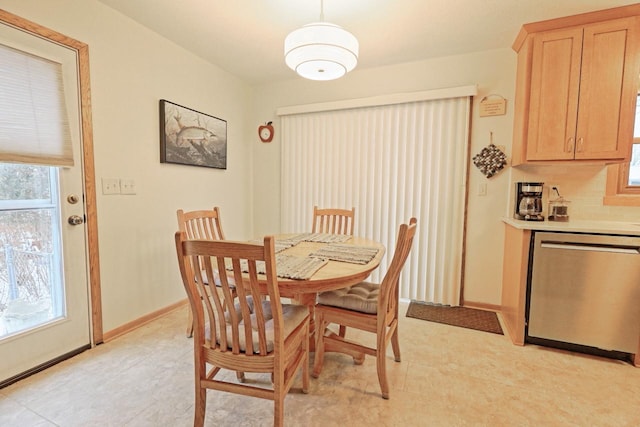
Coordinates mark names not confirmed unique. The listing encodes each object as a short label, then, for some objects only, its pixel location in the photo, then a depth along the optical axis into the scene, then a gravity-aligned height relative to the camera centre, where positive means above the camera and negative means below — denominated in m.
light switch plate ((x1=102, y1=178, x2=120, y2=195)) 2.11 +0.02
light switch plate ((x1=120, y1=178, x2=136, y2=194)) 2.23 +0.02
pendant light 1.52 +0.75
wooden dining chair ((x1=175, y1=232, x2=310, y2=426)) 1.11 -0.61
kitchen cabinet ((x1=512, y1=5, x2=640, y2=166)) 2.03 +0.77
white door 1.67 -0.41
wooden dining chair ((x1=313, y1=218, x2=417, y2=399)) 1.52 -0.66
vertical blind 2.80 +0.19
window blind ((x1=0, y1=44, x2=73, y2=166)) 1.59 +0.43
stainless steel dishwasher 1.90 -0.65
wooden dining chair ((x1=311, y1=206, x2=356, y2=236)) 2.69 -0.27
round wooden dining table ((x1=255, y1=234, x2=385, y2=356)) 1.32 -0.40
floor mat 2.45 -1.09
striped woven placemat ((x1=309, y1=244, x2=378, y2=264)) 1.65 -0.37
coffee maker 2.40 -0.07
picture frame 2.53 +0.49
